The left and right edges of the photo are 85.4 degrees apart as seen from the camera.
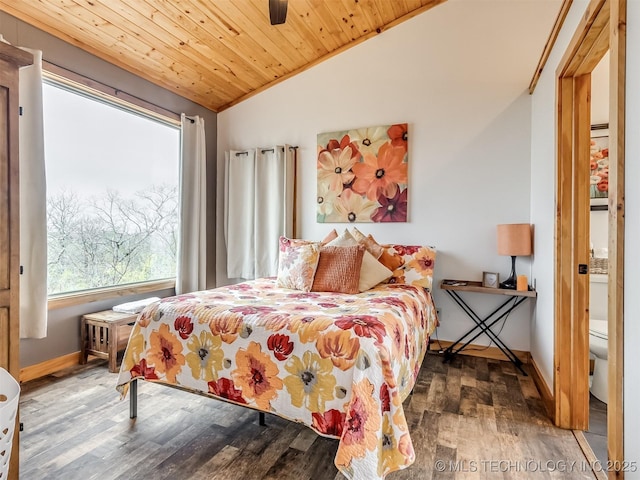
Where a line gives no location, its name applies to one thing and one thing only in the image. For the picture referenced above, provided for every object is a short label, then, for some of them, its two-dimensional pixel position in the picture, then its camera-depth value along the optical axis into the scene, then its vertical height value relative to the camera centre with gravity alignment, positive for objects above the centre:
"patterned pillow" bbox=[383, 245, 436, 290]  2.93 -0.25
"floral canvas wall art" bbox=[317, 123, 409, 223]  3.37 +0.62
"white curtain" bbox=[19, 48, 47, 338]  2.40 +0.21
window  2.74 +0.42
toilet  2.19 -0.62
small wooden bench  2.75 -0.79
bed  1.39 -0.59
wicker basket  2.62 -0.22
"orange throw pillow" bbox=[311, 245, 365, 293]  2.59 -0.26
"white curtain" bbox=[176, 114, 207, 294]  3.69 +0.27
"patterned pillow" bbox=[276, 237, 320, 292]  2.70 -0.23
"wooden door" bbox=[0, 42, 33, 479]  1.27 +0.09
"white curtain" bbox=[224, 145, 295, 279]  3.82 +0.34
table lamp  2.75 -0.02
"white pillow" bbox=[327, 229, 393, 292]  2.71 -0.28
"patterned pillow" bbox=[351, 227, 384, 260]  3.04 -0.07
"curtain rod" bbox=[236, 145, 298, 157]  3.86 +0.99
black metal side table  2.88 -0.70
